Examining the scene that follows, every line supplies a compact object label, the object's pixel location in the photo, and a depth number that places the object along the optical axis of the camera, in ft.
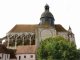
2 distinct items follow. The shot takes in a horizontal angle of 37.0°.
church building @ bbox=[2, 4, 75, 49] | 136.62
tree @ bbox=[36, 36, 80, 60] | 67.26
